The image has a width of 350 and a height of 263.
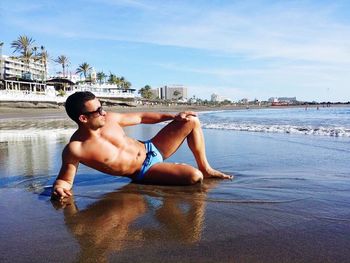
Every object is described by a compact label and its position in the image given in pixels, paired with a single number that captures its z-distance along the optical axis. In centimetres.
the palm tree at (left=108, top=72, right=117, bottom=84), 10855
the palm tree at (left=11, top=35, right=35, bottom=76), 7219
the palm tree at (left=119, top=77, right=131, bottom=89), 11422
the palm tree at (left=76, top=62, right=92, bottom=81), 9916
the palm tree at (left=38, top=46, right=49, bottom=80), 7809
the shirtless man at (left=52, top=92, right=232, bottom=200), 341
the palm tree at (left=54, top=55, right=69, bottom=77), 8686
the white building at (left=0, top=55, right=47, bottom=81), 10314
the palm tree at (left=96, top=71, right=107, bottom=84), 11144
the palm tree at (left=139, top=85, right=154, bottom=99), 14025
